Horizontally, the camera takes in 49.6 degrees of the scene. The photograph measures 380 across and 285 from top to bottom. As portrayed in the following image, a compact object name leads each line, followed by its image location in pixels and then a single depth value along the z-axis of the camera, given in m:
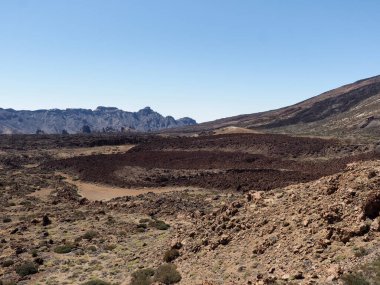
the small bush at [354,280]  11.21
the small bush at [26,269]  21.16
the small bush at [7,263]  22.39
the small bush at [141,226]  29.01
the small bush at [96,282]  18.55
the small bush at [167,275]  17.14
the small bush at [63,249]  24.47
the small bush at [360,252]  12.84
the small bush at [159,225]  28.58
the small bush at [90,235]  26.94
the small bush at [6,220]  33.01
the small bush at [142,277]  17.56
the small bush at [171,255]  19.73
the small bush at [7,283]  19.77
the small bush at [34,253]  23.78
